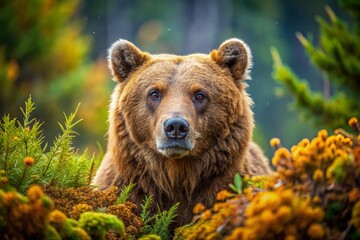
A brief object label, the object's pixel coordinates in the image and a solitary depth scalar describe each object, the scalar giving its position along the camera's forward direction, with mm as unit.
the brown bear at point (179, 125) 11250
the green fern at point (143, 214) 9189
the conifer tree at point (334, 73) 16312
